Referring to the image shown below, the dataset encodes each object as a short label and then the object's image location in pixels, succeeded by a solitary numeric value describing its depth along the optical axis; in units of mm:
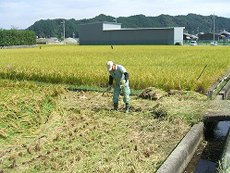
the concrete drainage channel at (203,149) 3848
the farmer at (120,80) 6245
